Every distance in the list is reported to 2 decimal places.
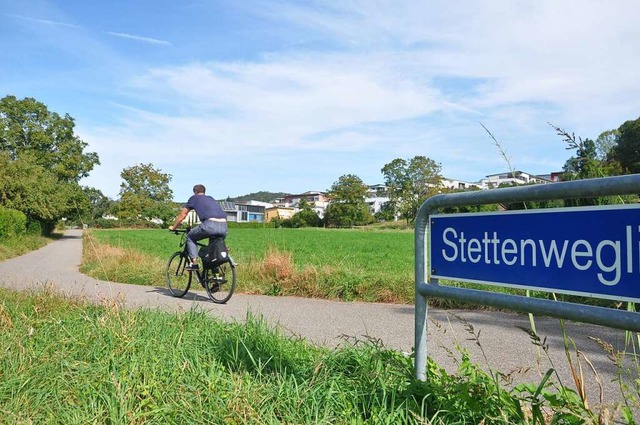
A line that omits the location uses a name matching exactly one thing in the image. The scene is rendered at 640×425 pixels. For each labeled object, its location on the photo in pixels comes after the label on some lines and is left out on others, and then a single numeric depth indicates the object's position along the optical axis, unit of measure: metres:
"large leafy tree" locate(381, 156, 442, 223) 99.50
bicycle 8.76
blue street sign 1.77
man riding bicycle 8.81
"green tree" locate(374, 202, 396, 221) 104.52
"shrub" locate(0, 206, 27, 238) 24.04
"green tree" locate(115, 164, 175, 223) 88.44
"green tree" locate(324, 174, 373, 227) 105.50
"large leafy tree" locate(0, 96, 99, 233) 54.03
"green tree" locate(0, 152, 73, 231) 33.69
